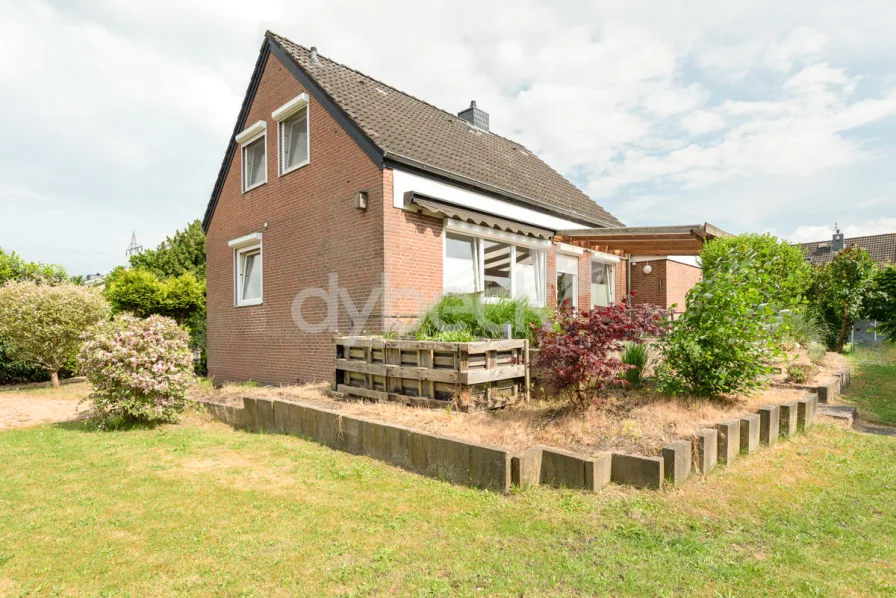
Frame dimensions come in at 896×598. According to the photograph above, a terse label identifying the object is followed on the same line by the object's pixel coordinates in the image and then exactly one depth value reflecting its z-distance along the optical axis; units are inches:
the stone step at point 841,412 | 253.0
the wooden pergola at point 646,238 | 419.2
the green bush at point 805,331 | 400.0
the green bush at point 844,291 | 597.3
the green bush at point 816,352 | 391.5
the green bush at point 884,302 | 583.5
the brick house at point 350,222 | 378.6
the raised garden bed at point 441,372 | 254.7
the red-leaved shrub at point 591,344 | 220.4
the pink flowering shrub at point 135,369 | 311.6
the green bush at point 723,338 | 235.3
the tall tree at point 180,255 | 1084.5
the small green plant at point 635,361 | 272.5
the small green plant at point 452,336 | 291.7
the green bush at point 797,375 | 307.4
